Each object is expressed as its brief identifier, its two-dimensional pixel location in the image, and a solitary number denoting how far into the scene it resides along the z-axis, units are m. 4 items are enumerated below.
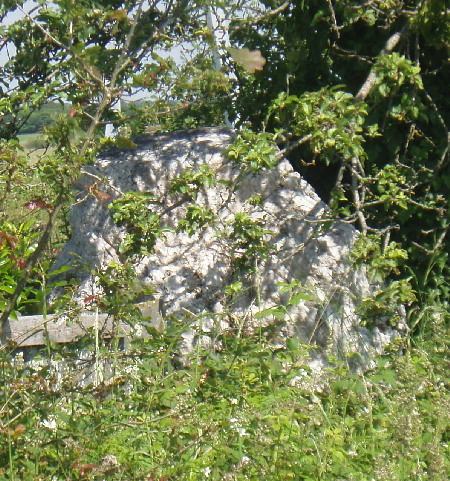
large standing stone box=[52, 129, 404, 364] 10.77
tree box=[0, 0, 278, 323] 8.07
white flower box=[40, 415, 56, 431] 5.94
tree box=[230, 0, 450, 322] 10.21
